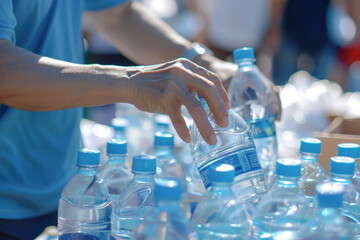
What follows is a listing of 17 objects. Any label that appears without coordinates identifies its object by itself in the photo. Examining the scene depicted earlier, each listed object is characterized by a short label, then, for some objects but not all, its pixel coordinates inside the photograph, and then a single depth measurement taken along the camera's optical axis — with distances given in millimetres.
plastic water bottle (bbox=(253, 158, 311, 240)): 1119
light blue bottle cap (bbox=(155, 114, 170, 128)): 2184
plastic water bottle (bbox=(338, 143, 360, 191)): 1350
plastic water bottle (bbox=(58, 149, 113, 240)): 1268
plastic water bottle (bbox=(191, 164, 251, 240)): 1072
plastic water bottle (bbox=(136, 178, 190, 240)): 945
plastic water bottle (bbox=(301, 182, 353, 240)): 906
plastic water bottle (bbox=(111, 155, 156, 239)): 1271
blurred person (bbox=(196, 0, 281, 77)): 4957
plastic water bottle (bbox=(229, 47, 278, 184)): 1629
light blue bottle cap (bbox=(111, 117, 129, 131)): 2156
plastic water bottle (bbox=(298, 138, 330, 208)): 1391
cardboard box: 1698
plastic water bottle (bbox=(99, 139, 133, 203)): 1604
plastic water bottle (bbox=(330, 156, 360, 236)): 1152
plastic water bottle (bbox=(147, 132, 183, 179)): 1571
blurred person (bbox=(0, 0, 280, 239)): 1179
